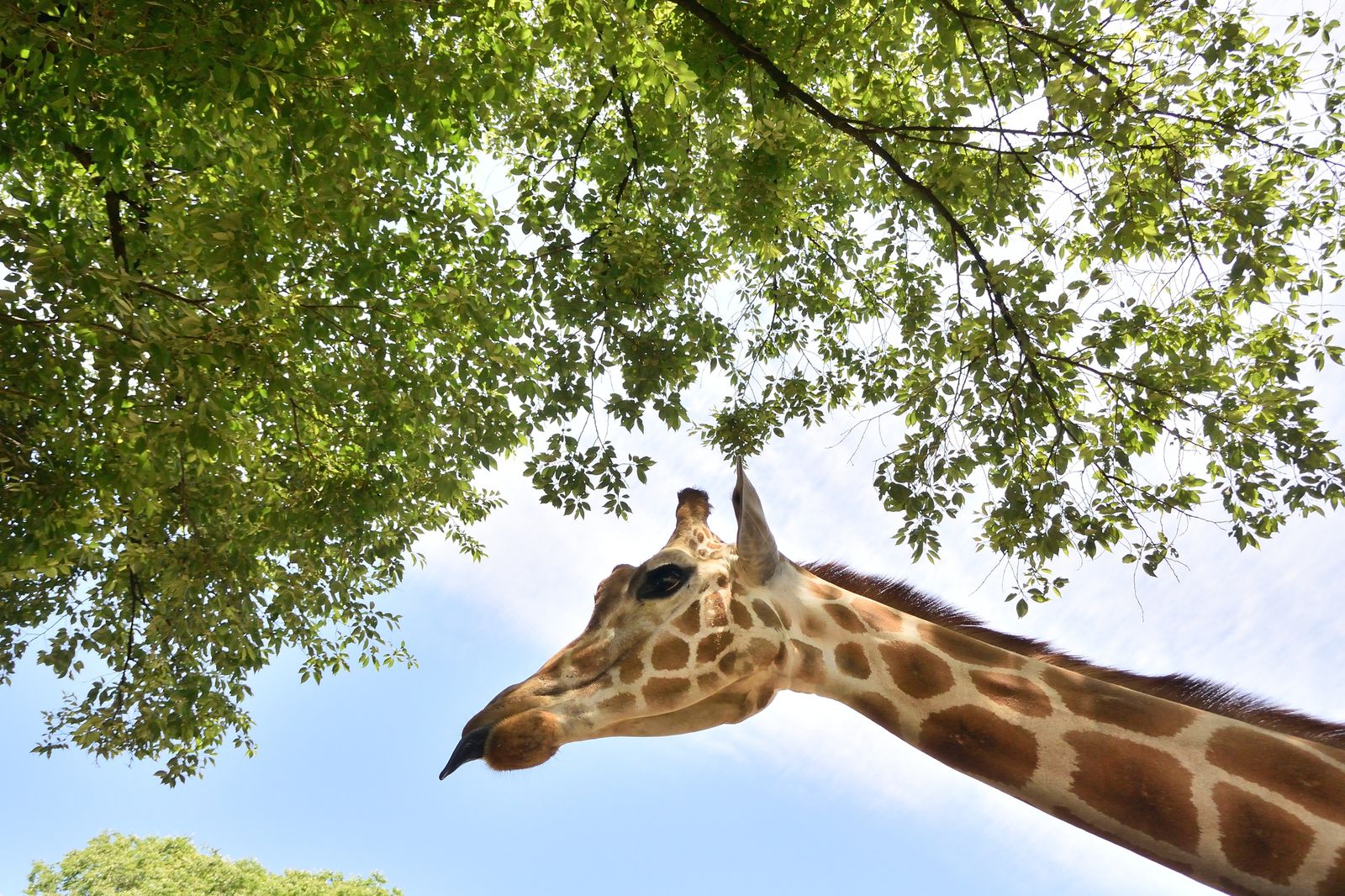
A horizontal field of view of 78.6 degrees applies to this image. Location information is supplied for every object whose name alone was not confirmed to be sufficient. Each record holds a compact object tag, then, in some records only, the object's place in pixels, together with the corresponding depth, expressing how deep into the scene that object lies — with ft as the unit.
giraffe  10.59
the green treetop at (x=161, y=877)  61.52
